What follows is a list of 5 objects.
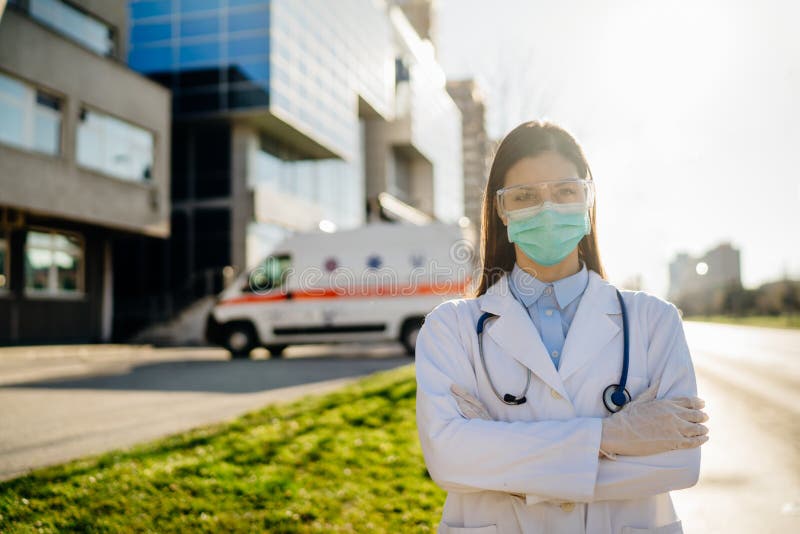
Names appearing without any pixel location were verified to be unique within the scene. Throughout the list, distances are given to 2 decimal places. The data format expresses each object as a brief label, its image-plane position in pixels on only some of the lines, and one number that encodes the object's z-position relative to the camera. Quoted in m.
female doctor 1.72
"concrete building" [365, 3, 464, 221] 43.00
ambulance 14.50
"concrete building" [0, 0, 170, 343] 16.91
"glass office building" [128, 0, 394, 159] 26.11
